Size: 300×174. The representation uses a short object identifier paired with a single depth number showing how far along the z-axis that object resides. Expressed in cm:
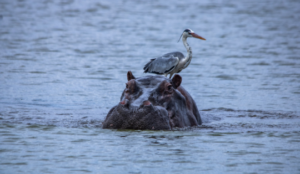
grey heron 3075
